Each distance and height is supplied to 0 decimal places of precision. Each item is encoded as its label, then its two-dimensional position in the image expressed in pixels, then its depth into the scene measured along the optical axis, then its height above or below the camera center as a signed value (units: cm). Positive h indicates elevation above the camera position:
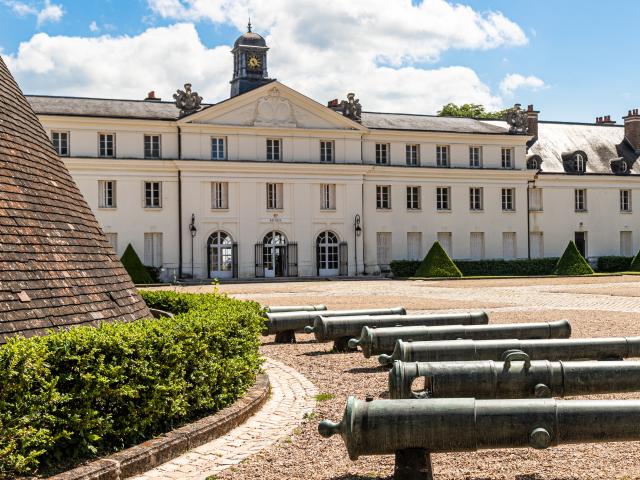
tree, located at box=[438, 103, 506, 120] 6450 +1238
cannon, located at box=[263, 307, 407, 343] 1427 -110
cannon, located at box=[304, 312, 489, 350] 1267 -108
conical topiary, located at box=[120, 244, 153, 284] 3619 -21
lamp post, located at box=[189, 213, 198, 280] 3966 +176
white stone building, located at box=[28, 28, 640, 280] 3953 +417
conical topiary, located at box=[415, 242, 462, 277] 3988 -40
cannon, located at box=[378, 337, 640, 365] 891 -110
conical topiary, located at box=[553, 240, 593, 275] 4172 -45
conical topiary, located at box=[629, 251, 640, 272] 4441 -53
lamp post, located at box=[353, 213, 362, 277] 4234 +153
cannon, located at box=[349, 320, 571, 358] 1098 -110
